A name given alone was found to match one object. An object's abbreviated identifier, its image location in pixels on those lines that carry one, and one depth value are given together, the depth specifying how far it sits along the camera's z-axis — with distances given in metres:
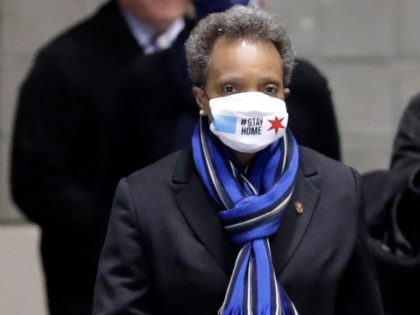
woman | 8.02
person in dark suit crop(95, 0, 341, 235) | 10.19
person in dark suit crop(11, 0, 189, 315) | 11.26
